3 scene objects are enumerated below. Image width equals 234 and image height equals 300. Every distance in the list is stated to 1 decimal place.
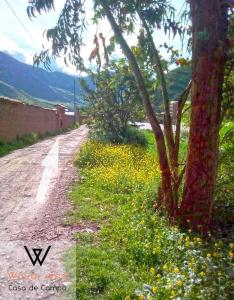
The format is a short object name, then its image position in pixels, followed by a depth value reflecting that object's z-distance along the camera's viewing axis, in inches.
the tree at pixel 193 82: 110.6
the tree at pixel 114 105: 385.3
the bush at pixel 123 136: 380.1
